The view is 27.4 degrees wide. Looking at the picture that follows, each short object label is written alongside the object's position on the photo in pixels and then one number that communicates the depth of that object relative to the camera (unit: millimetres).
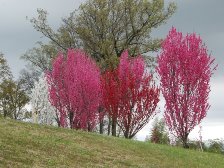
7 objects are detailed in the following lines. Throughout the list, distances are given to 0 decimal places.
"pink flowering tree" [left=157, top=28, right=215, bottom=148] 36281
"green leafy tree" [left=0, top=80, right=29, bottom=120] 73312
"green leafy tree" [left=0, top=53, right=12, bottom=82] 60862
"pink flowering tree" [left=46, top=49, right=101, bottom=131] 44000
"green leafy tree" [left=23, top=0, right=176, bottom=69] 55406
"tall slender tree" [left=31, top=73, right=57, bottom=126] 59562
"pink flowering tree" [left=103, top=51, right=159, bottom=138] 38812
